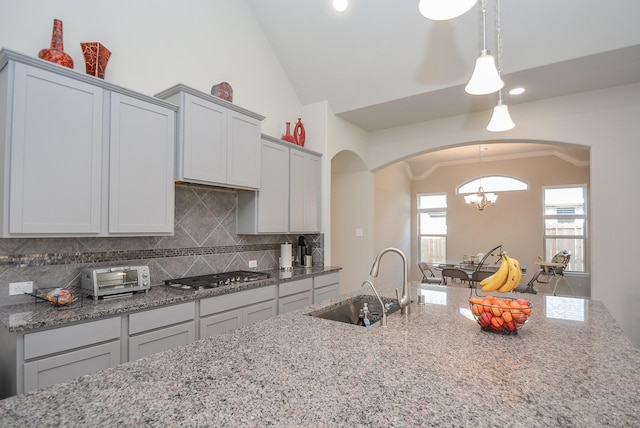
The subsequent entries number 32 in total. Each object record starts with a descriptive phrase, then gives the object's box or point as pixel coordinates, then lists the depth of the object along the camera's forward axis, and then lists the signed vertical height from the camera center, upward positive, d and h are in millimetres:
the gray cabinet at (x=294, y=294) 3244 -781
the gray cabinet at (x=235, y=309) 2566 -767
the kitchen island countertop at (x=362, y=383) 833 -493
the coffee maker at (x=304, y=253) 4218 -463
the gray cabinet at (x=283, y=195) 3531 +238
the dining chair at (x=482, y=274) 4866 -827
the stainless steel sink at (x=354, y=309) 2006 -577
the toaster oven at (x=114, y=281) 2184 -433
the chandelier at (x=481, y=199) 6391 +355
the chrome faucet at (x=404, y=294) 1746 -406
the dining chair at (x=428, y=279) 6113 -1140
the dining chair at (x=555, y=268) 5065 -819
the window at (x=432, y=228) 8117 -260
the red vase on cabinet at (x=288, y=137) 3988 +942
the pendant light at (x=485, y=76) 1831 +772
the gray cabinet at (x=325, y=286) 3727 -793
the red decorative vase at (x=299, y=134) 4160 +1024
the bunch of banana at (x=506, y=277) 1797 -321
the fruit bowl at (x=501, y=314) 1418 -413
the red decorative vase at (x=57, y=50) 2109 +1041
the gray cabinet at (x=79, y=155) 1875 +390
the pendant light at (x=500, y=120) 2346 +681
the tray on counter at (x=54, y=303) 1975 -518
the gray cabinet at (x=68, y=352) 1699 -740
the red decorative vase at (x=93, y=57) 2316 +1098
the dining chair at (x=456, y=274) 5262 -889
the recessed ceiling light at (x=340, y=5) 3378 +2131
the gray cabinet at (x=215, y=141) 2695 +661
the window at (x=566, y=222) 6695 -88
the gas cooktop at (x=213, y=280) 2668 -546
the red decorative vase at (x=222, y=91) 3115 +1160
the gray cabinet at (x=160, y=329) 2121 -752
